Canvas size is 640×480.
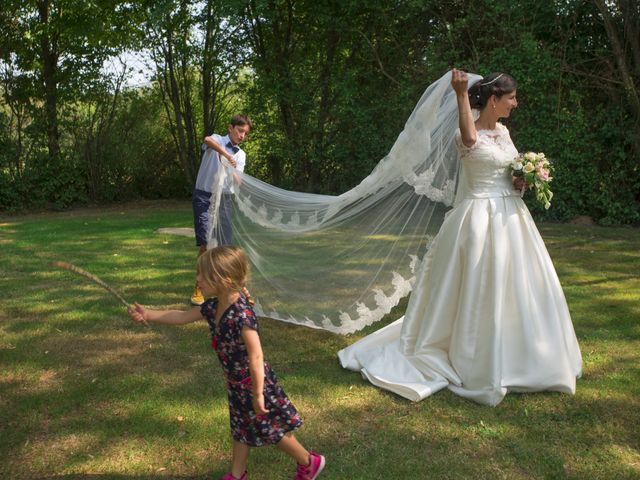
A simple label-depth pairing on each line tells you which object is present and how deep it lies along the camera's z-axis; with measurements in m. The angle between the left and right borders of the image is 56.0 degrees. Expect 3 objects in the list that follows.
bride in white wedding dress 4.26
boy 6.17
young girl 2.90
